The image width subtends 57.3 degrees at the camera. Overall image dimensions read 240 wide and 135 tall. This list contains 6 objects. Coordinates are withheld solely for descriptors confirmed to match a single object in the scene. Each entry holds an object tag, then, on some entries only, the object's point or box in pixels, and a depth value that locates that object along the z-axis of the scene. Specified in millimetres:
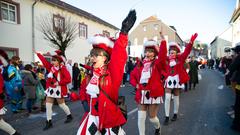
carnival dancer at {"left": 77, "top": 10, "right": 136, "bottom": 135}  2209
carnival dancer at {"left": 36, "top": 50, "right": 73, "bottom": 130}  5637
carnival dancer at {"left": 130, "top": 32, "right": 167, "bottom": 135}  4258
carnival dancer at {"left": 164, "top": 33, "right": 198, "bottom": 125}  5805
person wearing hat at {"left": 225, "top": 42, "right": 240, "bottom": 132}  5168
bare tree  15664
